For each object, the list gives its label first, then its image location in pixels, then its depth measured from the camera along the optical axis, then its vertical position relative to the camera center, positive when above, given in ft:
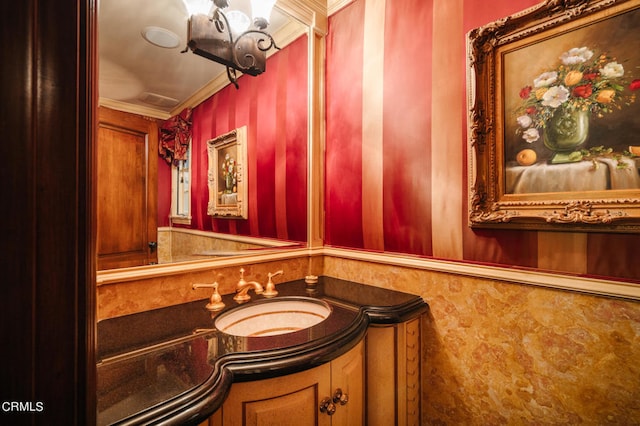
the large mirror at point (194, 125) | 3.40 +1.35
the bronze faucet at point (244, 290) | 3.99 -1.05
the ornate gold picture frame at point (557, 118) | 2.75 +1.04
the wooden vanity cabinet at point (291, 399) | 2.45 -1.68
